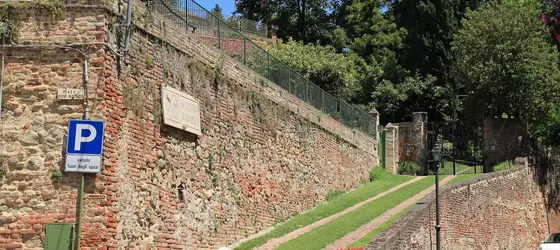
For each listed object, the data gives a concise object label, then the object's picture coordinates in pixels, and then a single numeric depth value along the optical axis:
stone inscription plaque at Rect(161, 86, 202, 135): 13.43
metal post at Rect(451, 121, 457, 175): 35.34
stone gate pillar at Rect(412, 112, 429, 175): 34.69
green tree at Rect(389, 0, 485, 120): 40.75
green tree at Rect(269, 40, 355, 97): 35.91
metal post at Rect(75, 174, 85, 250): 10.81
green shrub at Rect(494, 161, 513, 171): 30.29
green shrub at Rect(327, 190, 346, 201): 23.14
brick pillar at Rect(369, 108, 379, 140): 33.42
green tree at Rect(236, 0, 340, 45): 49.31
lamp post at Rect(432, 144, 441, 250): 16.41
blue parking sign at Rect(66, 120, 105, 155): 11.09
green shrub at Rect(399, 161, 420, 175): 33.80
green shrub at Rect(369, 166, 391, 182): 29.41
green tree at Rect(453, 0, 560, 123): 31.66
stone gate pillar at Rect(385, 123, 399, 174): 33.75
